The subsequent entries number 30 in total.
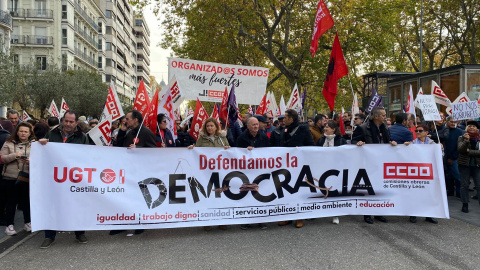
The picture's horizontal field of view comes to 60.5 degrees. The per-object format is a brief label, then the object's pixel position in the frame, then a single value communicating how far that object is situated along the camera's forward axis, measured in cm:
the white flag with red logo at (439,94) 925
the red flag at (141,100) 795
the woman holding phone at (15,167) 590
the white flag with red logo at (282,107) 1441
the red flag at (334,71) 811
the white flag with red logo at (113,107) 736
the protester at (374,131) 695
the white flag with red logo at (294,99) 1219
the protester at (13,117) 953
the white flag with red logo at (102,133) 625
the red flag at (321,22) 899
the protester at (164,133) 820
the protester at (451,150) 834
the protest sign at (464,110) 798
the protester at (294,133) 675
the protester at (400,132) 718
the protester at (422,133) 768
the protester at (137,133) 614
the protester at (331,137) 686
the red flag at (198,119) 881
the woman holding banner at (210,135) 649
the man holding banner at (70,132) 584
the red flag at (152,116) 676
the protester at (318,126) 853
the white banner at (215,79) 1012
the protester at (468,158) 729
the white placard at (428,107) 793
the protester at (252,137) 667
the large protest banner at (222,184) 547
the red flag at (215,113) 849
